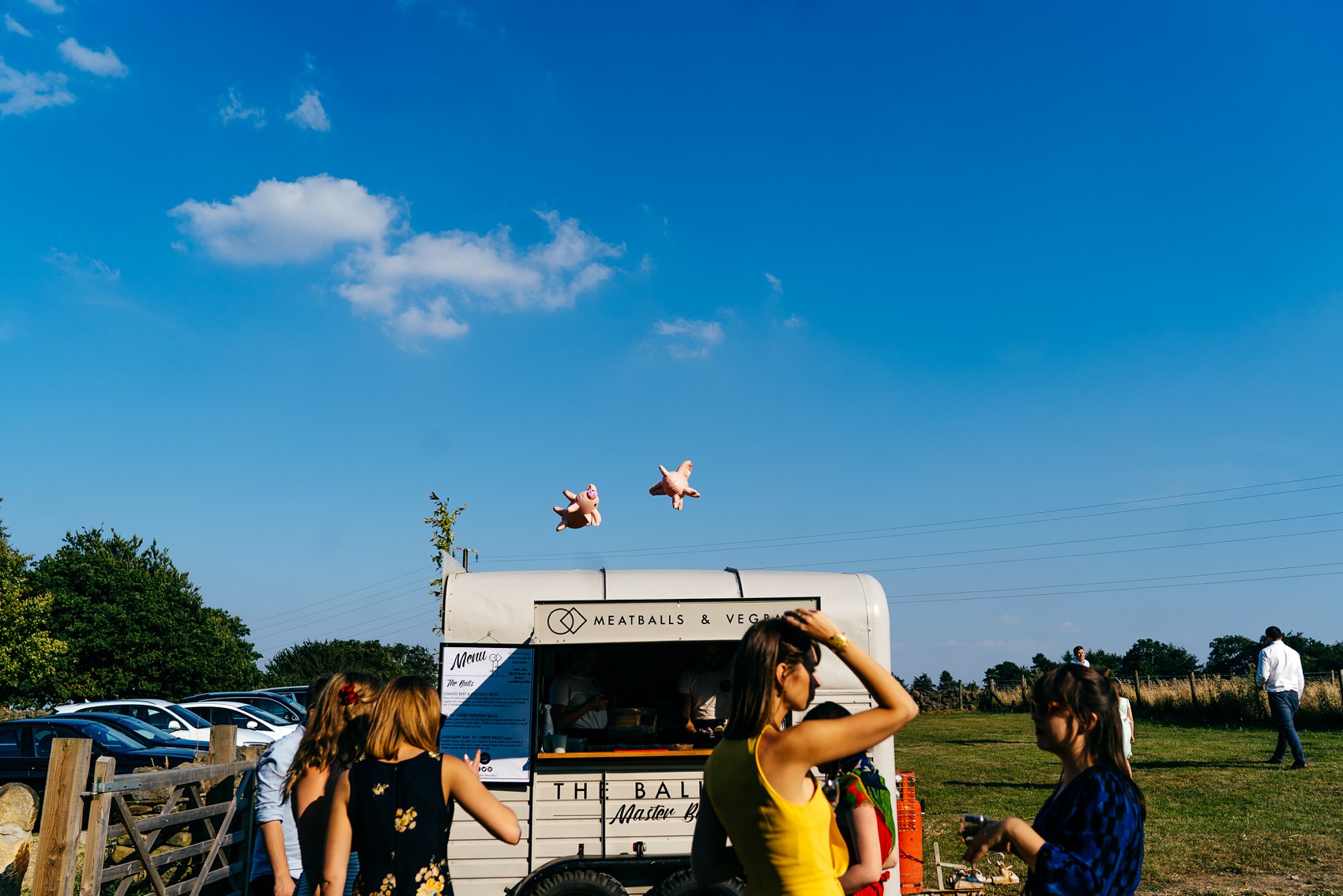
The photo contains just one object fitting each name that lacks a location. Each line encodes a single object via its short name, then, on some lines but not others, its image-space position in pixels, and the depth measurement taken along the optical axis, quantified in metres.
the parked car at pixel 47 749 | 12.52
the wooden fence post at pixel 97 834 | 5.98
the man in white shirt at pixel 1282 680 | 12.83
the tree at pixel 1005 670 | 68.00
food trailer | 6.61
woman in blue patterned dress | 2.81
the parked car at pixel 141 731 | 13.88
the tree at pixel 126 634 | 43.69
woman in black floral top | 3.22
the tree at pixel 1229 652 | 72.94
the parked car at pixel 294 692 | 23.14
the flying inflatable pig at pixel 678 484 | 9.52
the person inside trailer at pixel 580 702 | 7.33
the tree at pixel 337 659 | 45.81
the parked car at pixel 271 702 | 20.23
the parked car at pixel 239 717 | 17.39
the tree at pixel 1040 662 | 50.34
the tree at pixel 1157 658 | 78.00
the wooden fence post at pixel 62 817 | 5.52
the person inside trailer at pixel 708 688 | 7.75
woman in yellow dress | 2.56
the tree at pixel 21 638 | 35.22
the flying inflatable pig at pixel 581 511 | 9.50
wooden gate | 5.62
